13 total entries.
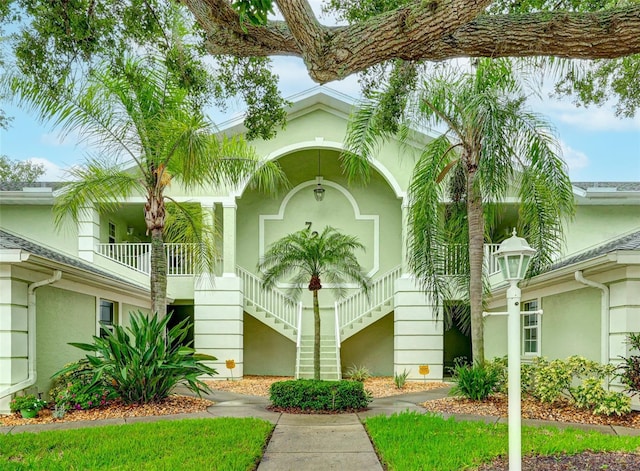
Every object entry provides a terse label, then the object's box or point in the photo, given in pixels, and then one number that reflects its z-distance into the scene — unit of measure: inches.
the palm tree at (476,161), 355.3
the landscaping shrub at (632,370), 323.6
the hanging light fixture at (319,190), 650.8
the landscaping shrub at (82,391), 343.6
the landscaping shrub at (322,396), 362.3
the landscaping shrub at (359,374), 600.4
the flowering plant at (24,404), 333.1
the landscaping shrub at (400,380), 528.7
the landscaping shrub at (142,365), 349.7
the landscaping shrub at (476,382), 366.6
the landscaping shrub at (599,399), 323.0
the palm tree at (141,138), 370.9
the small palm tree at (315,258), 486.9
